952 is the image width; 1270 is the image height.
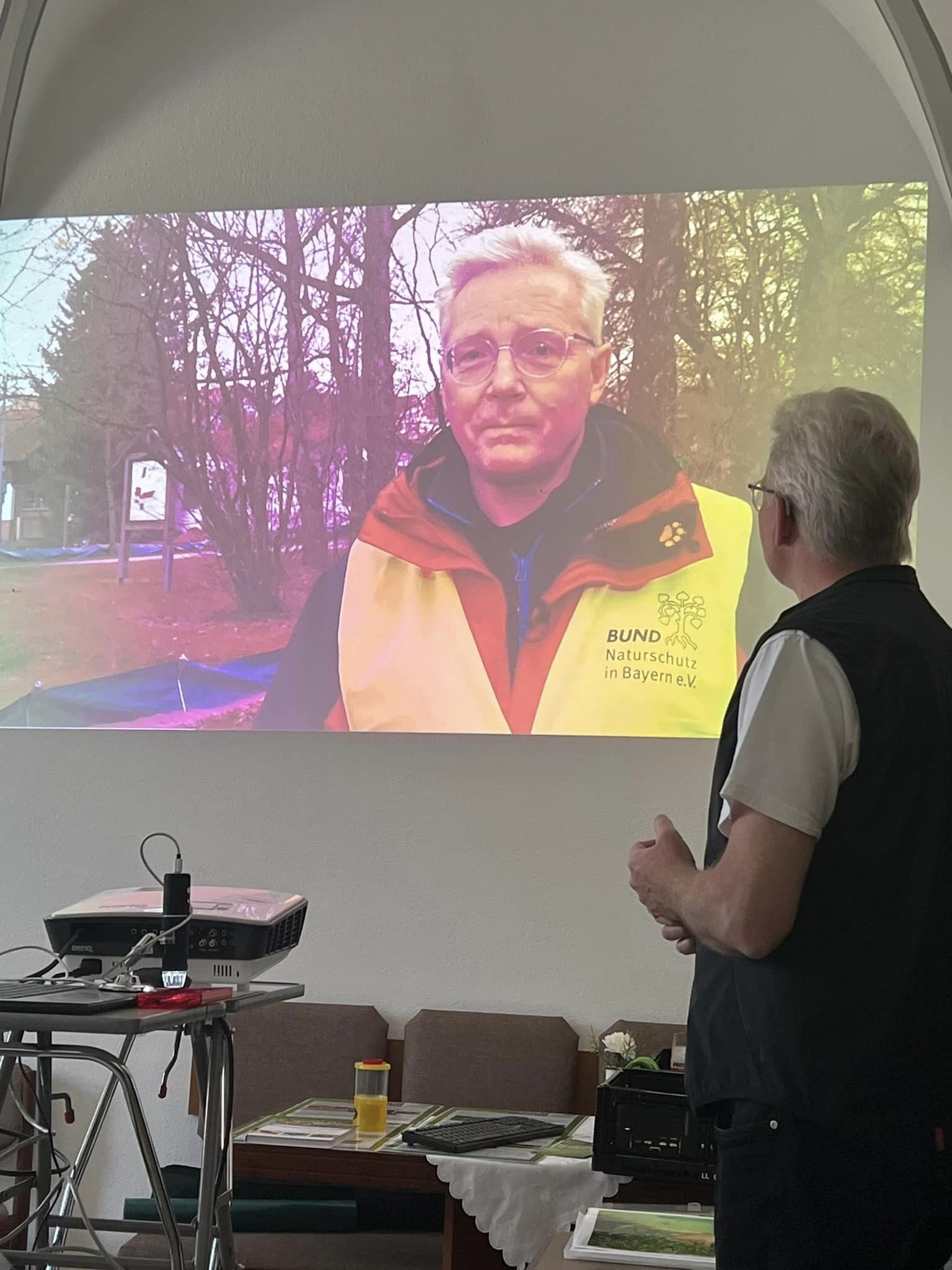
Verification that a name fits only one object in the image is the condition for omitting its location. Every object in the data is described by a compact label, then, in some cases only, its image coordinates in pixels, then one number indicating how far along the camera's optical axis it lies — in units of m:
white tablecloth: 2.66
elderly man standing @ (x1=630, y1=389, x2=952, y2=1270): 1.39
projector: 2.29
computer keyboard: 2.81
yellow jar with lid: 3.03
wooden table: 2.77
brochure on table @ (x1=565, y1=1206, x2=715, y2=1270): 1.78
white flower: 3.11
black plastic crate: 2.52
